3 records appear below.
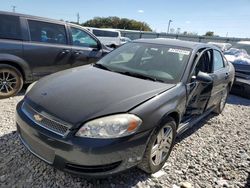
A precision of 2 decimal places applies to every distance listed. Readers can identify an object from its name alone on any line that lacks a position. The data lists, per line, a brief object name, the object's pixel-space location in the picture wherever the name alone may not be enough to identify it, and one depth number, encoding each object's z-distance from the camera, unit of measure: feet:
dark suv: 14.85
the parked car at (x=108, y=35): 66.33
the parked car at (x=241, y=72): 21.72
